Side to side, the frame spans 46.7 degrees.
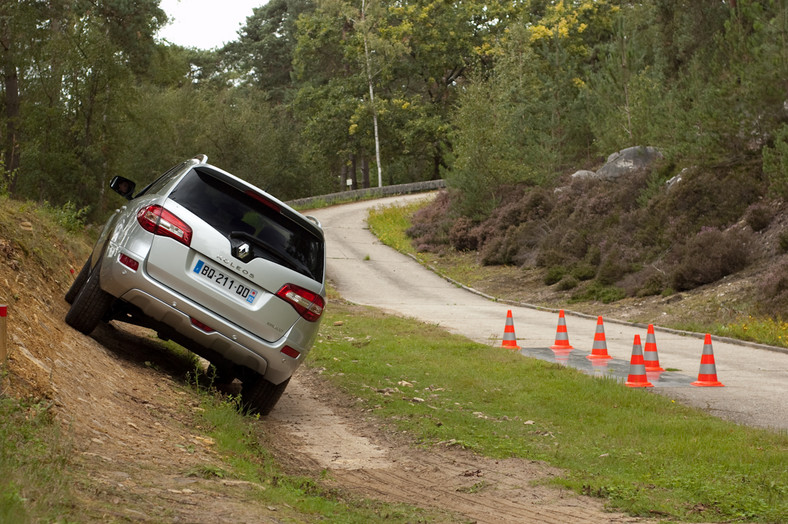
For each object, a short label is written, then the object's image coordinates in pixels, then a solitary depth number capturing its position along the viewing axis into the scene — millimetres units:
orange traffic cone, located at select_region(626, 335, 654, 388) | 12477
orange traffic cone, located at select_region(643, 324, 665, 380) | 13969
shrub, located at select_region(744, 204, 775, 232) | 25734
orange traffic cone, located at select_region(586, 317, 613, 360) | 15445
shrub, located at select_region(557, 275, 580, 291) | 29422
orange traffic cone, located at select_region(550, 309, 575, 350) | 16734
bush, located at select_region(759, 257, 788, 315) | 20641
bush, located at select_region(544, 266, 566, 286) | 30969
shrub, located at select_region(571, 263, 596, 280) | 30000
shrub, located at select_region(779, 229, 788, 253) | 23547
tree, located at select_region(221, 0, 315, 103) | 84250
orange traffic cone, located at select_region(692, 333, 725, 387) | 12859
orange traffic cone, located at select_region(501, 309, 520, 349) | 16547
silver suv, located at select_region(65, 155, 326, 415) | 8219
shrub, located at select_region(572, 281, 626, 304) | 26844
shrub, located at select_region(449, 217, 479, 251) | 41312
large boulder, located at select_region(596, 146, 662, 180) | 34969
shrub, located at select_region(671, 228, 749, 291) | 24891
